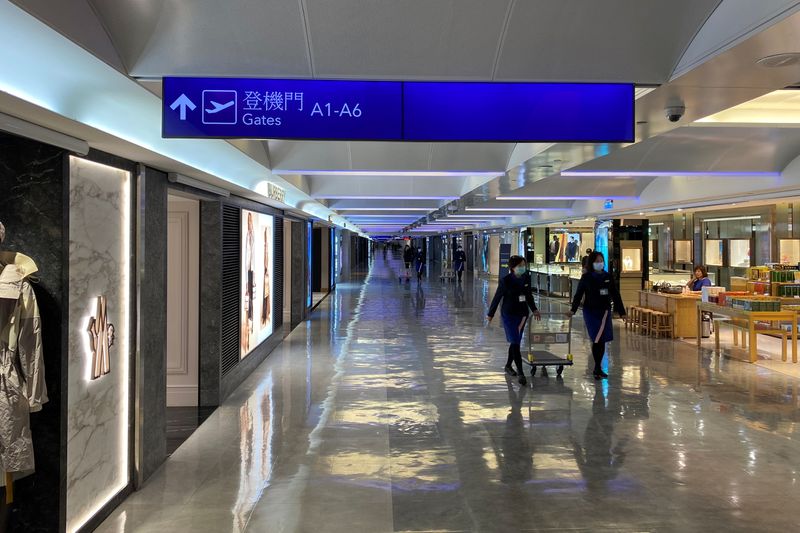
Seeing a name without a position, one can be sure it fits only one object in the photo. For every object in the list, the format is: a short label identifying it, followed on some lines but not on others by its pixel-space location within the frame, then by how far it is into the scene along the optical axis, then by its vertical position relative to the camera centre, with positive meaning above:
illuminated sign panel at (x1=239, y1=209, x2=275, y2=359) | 8.28 -0.17
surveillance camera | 4.02 +1.14
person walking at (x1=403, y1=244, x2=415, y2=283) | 29.20 +0.68
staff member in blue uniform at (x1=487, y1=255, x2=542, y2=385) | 7.65 -0.45
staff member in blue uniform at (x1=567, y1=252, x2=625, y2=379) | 7.87 -0.47
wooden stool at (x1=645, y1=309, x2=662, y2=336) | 11.87 -1.14
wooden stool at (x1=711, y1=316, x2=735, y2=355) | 10.19 -1.12
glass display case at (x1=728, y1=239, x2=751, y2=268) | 17.62 +0.49
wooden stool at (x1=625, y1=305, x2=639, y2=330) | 12.72 -1.09
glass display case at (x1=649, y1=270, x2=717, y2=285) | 15.59 -0.30
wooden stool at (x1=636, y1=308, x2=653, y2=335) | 12.11 -1.18
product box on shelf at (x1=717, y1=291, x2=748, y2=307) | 10.04 -0.55
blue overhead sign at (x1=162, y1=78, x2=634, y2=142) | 3.29 +0.96
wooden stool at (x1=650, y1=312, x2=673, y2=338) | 11.66 -1.19
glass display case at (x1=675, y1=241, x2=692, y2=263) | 21.02 +0.61
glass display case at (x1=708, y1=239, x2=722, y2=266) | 19.19 +0.54
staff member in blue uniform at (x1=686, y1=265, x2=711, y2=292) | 12.31 -0.23
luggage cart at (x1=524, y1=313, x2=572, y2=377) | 8.09 -1.33
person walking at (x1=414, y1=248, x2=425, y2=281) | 28.41 +0.34
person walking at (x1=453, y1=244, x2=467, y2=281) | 27.33 +0.42
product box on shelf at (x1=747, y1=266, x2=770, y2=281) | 11.85 -0.12
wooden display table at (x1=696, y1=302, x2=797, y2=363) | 9.16 -0.83
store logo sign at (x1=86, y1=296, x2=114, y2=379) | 3.79 -0.48
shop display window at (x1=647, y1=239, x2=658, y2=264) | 23.83 +0.69
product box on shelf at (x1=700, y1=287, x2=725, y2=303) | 10.55 -0.52
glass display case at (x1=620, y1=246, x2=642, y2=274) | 15.20 +0.16
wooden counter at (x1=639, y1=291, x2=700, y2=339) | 11.58 -0.95
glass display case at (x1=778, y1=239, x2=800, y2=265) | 15.39 +0.47
